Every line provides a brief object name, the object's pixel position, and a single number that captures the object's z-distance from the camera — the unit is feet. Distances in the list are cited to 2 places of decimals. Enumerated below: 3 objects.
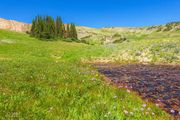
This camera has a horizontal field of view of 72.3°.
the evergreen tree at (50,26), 198.74
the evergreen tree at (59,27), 216.35
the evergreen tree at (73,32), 239.54
